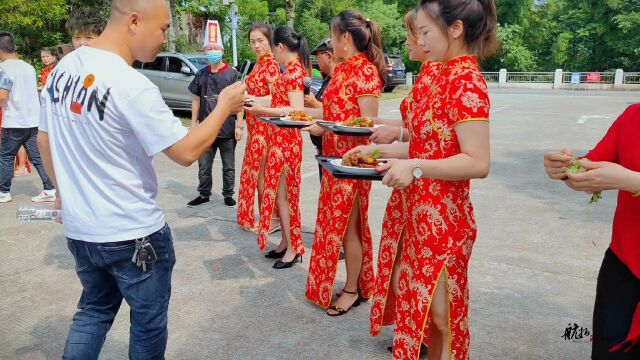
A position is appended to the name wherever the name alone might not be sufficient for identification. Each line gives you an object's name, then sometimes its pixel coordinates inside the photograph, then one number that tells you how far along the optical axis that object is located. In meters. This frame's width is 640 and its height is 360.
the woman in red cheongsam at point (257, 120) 4.91
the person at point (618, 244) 1.89
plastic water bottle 2.28
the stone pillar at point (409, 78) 37.26
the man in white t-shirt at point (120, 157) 1.93
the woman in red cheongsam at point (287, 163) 4.52
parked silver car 14.69
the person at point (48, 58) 7.89
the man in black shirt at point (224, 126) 6.17
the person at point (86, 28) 3.97
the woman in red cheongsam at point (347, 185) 3.47
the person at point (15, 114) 6.58
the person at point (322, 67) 4.66
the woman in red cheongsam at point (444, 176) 2.10
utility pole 18.17
